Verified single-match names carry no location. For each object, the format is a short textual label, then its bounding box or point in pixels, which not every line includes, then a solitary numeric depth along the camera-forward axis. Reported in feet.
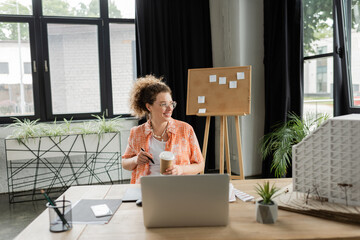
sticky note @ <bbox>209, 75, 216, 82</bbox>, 11.44
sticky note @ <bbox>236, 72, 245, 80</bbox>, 11.12
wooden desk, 3.68
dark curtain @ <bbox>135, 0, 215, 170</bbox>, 14.16
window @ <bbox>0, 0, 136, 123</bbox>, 13.46
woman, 6.70
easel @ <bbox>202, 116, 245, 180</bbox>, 11.02
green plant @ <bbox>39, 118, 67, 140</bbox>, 12.16
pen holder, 4.02
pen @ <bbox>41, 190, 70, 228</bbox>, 4.03
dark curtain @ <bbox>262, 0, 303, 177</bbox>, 12.16
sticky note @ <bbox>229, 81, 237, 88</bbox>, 11.20
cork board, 11.05
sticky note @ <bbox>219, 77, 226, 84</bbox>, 11.33
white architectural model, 4.16
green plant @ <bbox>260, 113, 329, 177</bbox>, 10.99
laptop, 3.81
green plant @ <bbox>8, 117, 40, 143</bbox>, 11.73
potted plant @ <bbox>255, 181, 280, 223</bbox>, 4.01
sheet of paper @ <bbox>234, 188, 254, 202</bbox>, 4.88
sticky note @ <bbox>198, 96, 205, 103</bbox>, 11.46
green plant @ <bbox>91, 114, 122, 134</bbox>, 12.78
